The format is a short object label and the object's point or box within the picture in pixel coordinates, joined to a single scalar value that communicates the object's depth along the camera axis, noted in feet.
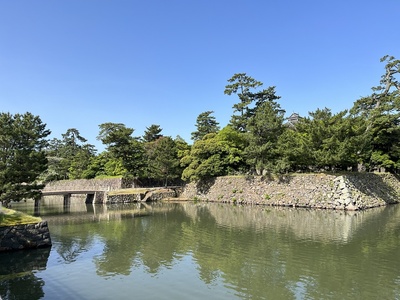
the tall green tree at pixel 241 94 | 136.15
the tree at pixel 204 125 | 180.04
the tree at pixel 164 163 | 133.49
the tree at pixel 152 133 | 188.85
